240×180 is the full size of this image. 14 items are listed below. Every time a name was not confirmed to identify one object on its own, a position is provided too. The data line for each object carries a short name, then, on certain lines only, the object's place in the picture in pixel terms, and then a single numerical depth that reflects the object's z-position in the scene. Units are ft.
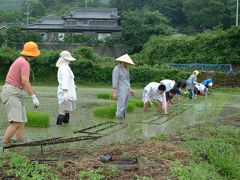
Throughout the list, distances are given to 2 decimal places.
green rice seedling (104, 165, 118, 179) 14.79
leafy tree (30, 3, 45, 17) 262.47
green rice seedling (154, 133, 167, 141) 23.20
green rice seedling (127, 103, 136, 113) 40.83
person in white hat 30.96
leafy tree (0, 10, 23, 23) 250.72
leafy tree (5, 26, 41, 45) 140.77
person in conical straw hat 35.37
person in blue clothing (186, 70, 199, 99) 64.69
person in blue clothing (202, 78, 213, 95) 77.14
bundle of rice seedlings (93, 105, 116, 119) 35.96
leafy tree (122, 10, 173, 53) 139.33
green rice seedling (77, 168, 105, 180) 14.19
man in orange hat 21.74
